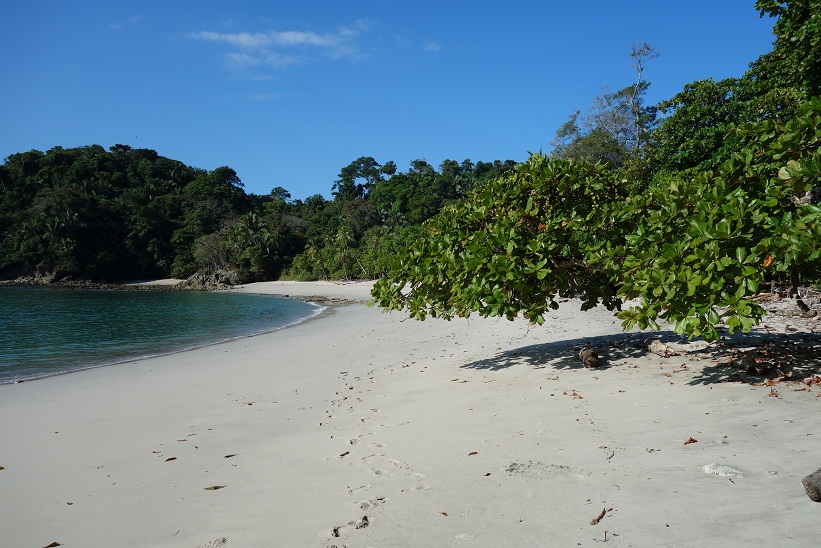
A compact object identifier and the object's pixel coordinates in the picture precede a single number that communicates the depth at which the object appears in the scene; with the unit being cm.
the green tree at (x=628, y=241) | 457
